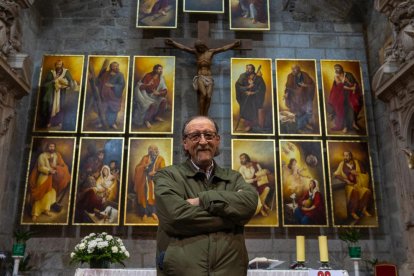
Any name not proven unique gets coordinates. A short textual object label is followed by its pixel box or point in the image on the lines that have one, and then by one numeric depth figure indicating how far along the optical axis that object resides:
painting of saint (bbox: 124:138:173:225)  6.86
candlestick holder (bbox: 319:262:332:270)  4.71
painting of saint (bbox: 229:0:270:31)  8.09
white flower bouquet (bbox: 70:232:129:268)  4.91
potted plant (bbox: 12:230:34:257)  5.84
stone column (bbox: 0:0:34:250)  6.37
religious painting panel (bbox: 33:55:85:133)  7.36
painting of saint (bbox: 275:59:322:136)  7.52
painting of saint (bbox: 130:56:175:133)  7.41
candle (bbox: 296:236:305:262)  4.89
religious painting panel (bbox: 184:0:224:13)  8.12
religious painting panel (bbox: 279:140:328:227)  6.96
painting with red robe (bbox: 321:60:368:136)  7.52
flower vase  4.92
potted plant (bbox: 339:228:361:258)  5.90
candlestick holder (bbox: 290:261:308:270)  4.89
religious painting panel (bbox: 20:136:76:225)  6.80
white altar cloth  4.33
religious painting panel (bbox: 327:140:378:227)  6.97
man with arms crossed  1.83
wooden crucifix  7.17
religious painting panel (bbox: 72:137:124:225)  6.84
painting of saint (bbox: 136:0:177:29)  8.04
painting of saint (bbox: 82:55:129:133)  7.40
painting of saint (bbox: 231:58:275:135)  7.46
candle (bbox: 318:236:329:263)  4.80
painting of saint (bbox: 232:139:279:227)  6.92
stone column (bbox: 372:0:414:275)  6.08
